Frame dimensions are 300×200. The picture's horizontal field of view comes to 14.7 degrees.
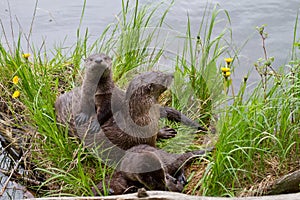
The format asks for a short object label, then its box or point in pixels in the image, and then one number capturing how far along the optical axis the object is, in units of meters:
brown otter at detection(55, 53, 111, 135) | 5.79
